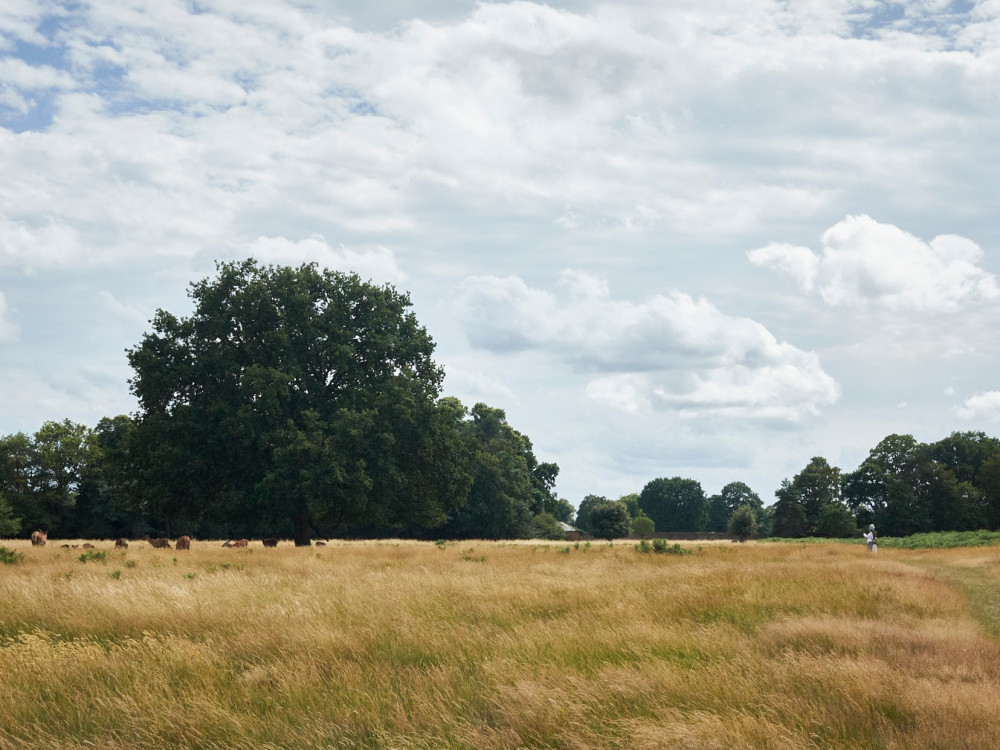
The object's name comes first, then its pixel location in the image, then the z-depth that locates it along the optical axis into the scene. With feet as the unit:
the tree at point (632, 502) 553.56
